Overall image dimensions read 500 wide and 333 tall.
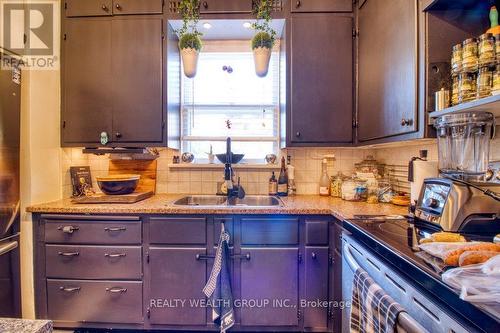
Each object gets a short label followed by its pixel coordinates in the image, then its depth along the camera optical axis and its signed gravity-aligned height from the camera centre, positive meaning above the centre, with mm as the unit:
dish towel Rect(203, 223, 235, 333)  1593 -778
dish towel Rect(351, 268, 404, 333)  771 -480
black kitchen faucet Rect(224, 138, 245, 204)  2125 -162
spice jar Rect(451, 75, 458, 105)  1138 +324
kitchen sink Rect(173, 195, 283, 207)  2167 -315
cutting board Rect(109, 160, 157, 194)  2324 -47
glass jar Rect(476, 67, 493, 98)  1020 +326
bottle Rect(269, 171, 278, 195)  2242 -205
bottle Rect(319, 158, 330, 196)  2244 -171
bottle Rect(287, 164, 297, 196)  2275 -146
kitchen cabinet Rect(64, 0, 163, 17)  1982 +1214
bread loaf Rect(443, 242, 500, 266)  734 -253
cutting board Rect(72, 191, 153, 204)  1862 -260
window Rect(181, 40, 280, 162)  2426 +546
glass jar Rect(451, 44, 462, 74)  1108 +455
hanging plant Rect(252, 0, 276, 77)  1850 +889
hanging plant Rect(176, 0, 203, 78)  1872 +909
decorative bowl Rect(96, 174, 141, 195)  1987 -157
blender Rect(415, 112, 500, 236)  1010 -87
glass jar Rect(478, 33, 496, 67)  1015 +450
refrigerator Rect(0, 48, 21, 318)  1516 -146
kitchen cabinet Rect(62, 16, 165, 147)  1989 +663
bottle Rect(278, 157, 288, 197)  2232 -161
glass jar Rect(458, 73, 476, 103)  1077 +322
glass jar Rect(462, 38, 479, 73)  1057 +445
